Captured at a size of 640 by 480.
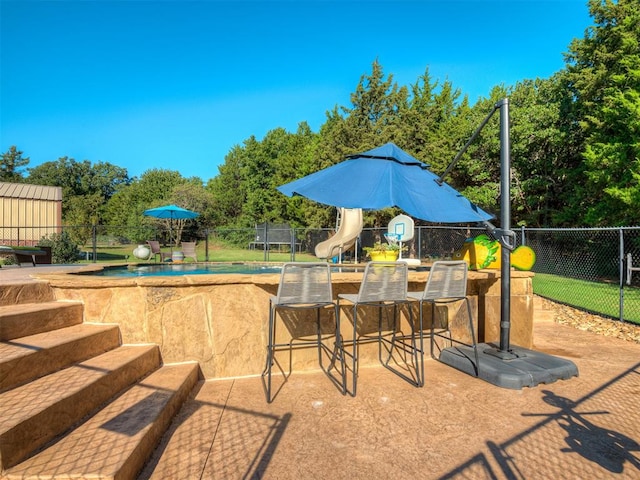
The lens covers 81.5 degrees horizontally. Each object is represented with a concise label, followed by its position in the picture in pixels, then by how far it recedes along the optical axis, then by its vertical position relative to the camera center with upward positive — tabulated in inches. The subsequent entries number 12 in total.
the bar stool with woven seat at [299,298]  126.8 -19.8
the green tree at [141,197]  1334.3 +186.0
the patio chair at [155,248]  480.3 -11.6
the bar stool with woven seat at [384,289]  132.8 -17.1
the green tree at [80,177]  1978.3 +341.5
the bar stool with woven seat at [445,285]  142.3 -16.5
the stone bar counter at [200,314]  140.3 -28.7
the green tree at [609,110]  448.1 +177.0
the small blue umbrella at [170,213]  536.7 +39.9
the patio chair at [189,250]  461.4 -13.0
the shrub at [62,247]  502.0 -12.1
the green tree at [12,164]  1938.4 +388.8
